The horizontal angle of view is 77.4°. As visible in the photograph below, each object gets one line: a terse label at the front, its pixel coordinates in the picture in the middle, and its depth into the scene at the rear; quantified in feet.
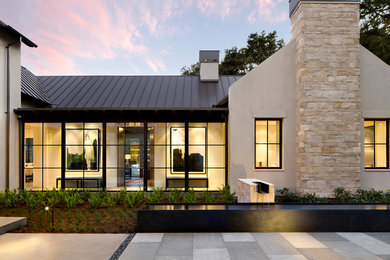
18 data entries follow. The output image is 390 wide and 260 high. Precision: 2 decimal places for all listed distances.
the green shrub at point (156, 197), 25.98
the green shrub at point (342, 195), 26.37
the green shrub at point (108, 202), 26.61
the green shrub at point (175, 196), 26.17
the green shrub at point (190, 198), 25.42
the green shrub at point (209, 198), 25.84
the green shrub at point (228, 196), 27.94
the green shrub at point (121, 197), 28.50
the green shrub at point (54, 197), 26.83
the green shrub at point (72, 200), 26.50
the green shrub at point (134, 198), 26.86
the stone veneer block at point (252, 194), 23.16
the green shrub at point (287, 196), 27.63
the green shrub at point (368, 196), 25.79
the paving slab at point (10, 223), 19.13
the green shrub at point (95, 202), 26.41
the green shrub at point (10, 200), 27.02
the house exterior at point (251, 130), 29.45
